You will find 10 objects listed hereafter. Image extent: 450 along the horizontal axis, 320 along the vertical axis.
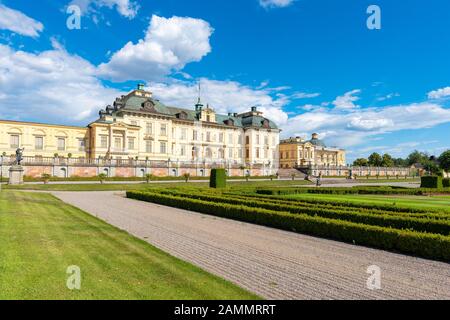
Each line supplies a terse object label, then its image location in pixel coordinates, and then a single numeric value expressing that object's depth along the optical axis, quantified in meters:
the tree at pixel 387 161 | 100.50
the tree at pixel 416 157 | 138.12
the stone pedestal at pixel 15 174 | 30.67
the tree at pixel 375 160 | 102.34
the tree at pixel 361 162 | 105.68
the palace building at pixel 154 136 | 46.97
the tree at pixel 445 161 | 91.38
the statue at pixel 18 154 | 31.43
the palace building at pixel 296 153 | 78.62
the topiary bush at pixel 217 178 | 30.08
